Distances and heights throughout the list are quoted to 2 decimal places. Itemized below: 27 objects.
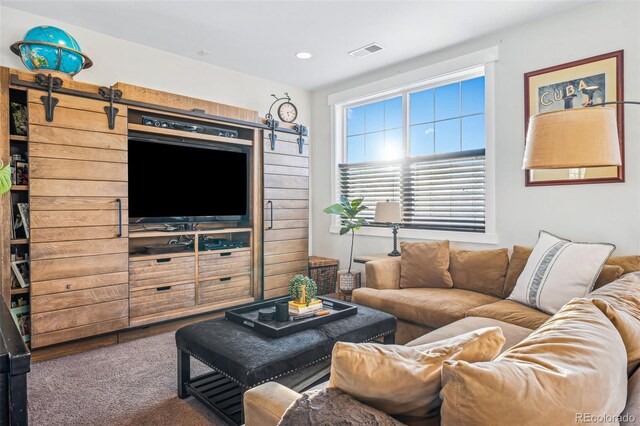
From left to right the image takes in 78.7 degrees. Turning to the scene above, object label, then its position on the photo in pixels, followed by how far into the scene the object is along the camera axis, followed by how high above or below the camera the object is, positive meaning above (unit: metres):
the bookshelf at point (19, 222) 2.88 -0.04
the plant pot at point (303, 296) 2.50 -0.53
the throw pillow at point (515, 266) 3.03 -0.43
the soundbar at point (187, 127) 3.64 +0.87
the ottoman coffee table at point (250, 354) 1.86 -0.72
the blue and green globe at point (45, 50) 2.94 +1.27
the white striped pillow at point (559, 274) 2.45 -0.41
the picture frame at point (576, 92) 2.90 +0.95
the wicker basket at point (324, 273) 4.64 -0.72
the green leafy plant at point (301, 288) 2.50 -0.48
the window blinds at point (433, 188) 3.79 +0.26
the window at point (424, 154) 3.82 +0.64
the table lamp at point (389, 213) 3.92 -0.01
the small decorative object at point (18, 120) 2.95 +0.73
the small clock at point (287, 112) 4.75 +1.26
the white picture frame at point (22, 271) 2.88 -0.41
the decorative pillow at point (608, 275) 2.49 -0.41
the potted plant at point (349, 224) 4.15 -0.13
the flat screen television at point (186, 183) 3.54 +0.32
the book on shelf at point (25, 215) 2.92 +0.01
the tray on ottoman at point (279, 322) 2.16 -0.64
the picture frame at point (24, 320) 2.89 -0.77
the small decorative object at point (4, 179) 2.36 +0.22
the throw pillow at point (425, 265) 3.39 -0.47
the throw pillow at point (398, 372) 0.93 -0.39
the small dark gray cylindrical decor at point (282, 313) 2.31 -0.59
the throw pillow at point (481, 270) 3.16 -0.49
